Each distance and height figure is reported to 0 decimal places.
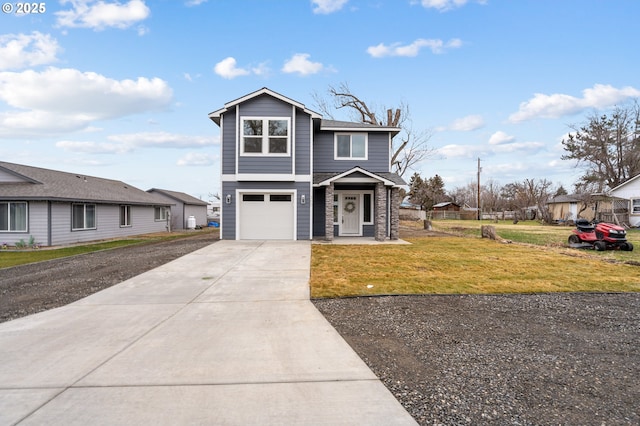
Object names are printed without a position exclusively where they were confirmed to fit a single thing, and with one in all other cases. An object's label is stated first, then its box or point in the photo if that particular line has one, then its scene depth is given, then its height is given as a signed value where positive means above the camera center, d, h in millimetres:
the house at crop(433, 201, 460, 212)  57062 +965
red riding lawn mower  13031 -1010
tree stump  16766 -1022
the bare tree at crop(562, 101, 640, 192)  33875 +6438
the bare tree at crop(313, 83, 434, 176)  31156 +9861
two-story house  14781 +1597
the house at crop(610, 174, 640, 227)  27688 +830
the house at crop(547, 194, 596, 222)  32634 +565
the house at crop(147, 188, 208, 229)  29984 +753
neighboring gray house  16078 +369
